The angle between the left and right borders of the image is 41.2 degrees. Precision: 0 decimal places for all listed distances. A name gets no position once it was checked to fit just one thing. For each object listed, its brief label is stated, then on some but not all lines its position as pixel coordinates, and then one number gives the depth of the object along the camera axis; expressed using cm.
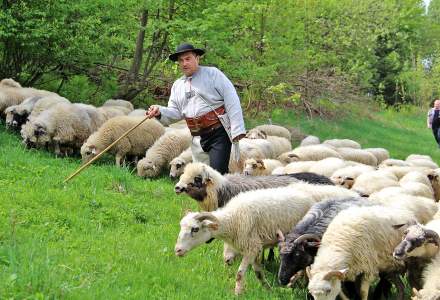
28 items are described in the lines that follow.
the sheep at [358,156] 1456
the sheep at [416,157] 1562
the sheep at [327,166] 1125
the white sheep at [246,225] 608
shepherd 750
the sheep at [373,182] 976
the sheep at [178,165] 1117
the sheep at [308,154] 1309
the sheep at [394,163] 1335
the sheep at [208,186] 728
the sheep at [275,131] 1706
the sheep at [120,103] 1665
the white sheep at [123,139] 1190
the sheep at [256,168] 1048
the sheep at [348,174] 1030
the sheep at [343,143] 1652
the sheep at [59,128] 1198
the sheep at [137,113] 1421
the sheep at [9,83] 1499
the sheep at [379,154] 1569
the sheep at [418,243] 541
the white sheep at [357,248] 543
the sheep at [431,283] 500
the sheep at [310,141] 1653
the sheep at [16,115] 1309
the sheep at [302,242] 571
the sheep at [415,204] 735
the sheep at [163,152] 1153
